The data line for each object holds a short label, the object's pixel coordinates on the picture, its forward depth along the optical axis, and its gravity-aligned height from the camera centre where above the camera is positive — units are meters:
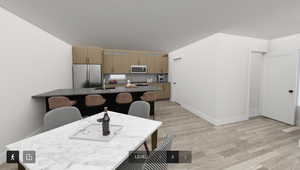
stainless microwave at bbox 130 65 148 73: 5.46 +0.52
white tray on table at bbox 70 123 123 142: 1.09 -0.50
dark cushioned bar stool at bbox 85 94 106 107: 2.76 -0.44
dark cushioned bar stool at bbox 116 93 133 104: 3.03 -0.44
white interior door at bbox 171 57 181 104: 5.27 +0.08
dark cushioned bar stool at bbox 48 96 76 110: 2.42 -0.43
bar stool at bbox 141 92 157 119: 3.33 -0.45
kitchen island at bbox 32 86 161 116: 2.81 -0.46
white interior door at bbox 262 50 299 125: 3.10 -0.17
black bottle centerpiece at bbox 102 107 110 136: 1.15 -0.43
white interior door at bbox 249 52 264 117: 3.72 -0.06
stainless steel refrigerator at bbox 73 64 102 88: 4.32 +0.19
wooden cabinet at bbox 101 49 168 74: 5.20 +0.90
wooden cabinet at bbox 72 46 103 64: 4.44 +0.95
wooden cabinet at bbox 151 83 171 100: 5.82 -0.52
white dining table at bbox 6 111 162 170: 0.79 -0.52
